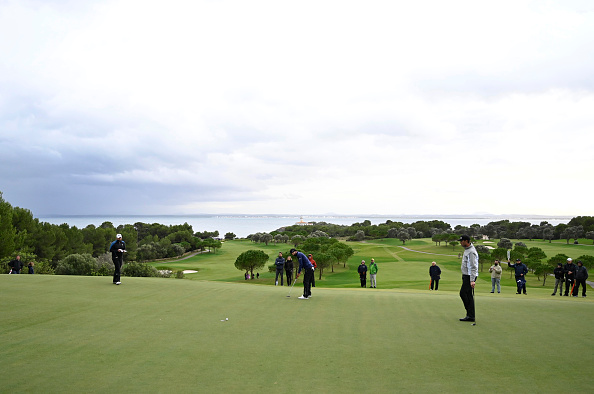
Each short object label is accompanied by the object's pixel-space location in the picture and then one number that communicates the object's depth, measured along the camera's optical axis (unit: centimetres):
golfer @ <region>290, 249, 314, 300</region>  1396
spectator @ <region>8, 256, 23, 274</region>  2545
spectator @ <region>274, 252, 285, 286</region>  2867
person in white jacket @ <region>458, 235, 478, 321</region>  1015
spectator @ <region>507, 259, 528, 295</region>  2375
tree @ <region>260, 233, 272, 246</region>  11695
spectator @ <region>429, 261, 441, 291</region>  2606
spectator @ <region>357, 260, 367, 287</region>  3098
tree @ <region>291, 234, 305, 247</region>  9956
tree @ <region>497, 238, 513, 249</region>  7594
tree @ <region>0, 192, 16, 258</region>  3778
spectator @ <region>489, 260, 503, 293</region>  2405
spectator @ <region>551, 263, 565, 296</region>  2201
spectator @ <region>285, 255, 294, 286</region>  2372
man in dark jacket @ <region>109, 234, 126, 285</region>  1571
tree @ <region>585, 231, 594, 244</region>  9774
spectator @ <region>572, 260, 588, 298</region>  2083
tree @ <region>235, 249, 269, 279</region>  5088
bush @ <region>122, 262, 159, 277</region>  3309
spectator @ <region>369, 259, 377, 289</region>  2934
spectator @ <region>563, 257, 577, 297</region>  2120
